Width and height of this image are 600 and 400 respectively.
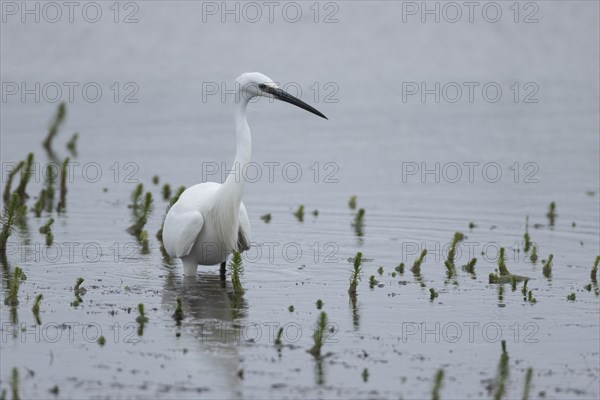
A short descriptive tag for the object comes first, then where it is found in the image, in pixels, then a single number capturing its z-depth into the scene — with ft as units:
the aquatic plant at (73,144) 71.67
